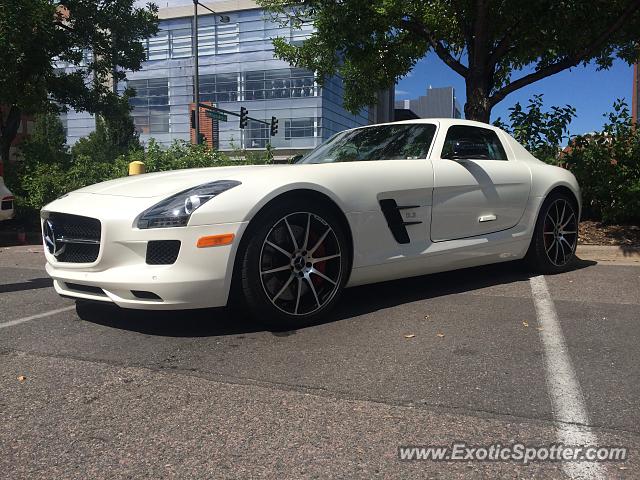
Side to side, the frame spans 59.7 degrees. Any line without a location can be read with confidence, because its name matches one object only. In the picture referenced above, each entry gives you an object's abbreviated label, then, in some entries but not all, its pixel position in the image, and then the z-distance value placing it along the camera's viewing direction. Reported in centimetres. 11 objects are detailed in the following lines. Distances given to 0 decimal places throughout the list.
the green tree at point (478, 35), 818
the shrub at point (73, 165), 1018
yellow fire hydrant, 710
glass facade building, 5659
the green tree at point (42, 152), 1100
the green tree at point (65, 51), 1003
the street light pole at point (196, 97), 2381
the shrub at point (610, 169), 771
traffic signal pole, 2460
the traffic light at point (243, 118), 3082
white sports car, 327
